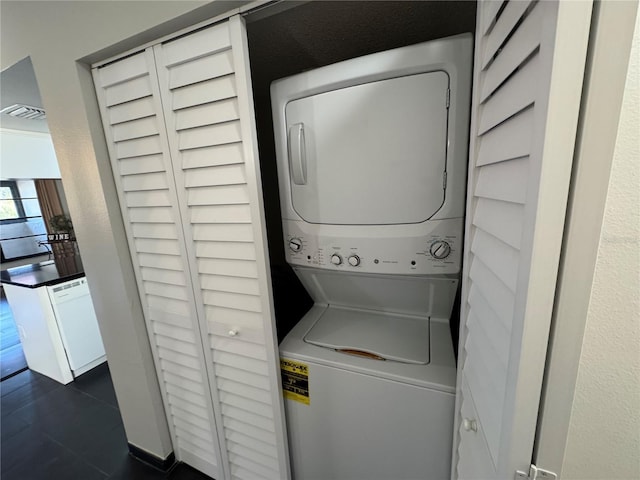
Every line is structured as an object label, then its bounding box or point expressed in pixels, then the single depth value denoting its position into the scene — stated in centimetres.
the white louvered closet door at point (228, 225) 91
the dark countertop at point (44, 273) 218
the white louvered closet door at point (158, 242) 107
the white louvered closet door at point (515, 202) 35
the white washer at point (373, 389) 95
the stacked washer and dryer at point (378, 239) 89
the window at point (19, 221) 490
